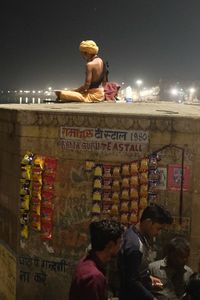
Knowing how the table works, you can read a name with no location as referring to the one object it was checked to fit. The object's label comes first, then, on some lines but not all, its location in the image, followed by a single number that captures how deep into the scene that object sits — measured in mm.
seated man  8516
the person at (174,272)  4859
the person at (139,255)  4027
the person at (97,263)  3326
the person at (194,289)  3740
